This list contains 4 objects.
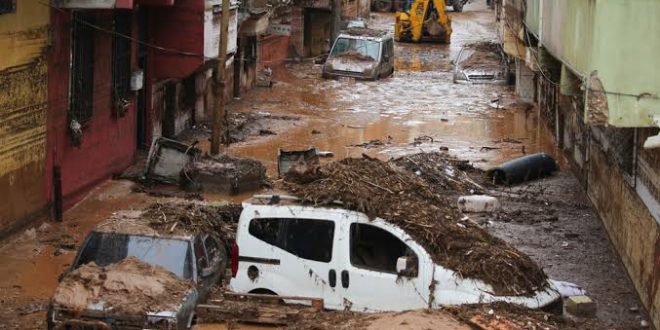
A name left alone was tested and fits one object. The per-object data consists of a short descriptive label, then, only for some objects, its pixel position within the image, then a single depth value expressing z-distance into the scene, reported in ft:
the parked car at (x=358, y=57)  132.57
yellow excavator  175.32
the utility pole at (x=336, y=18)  150.56
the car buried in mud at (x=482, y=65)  130.72
